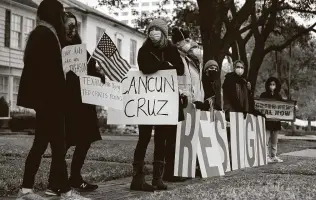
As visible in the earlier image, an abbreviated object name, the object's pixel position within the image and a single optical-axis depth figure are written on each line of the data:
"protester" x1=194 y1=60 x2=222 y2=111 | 8.69
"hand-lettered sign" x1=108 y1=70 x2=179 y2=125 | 6.79
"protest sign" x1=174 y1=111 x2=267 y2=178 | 7.99
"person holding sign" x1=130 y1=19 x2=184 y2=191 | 6.64
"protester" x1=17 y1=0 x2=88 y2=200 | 5.24
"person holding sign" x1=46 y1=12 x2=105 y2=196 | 5.98
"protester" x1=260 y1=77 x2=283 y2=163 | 11.65
